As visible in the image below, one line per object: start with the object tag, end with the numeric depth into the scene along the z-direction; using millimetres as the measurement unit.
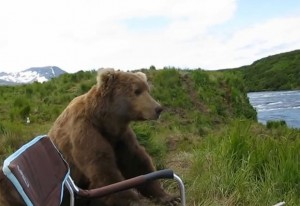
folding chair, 1377
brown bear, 2196
